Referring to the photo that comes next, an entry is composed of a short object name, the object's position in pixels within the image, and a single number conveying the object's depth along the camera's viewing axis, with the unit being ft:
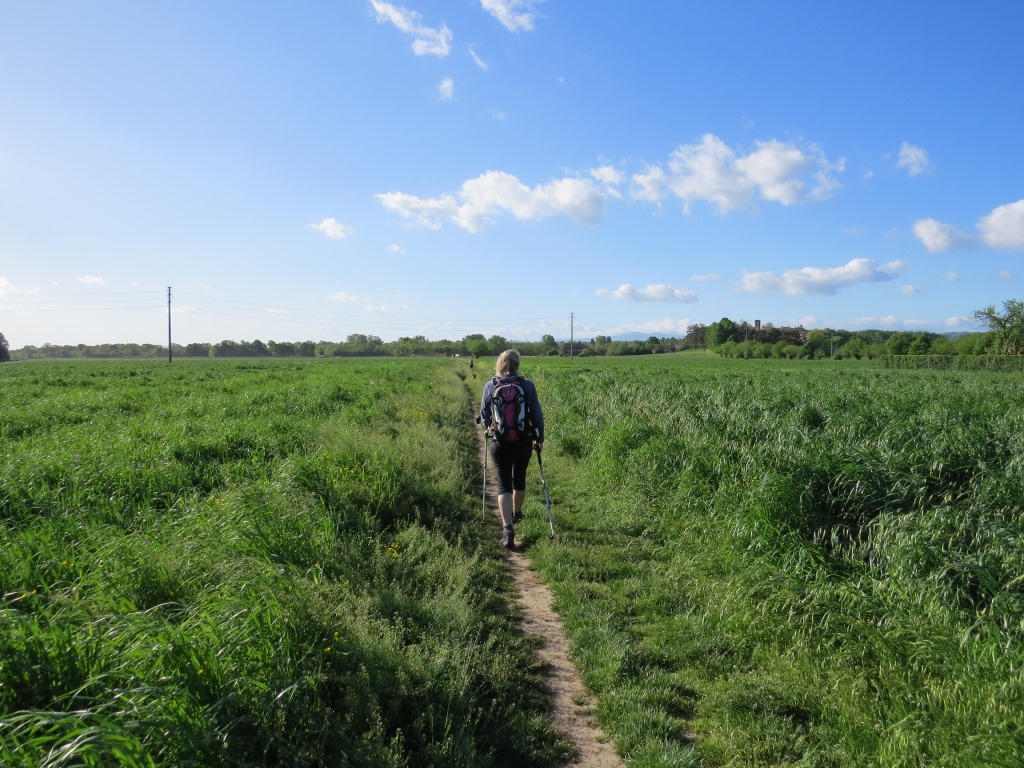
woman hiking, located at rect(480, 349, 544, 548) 23.15
